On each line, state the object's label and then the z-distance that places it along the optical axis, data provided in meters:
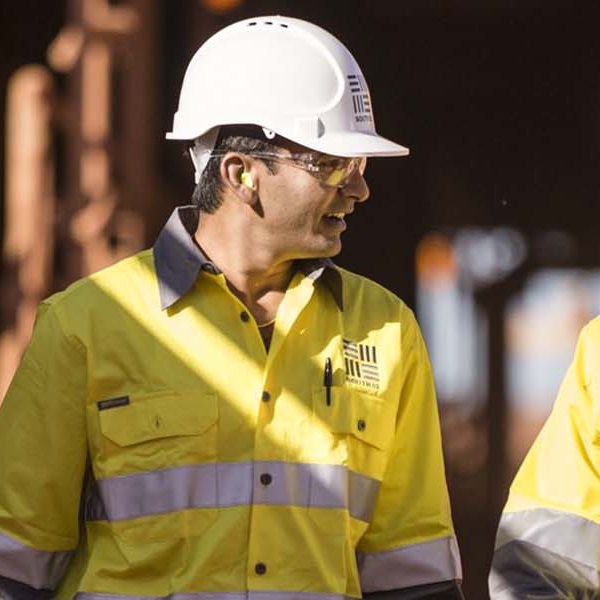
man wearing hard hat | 8.61
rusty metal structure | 19.41
